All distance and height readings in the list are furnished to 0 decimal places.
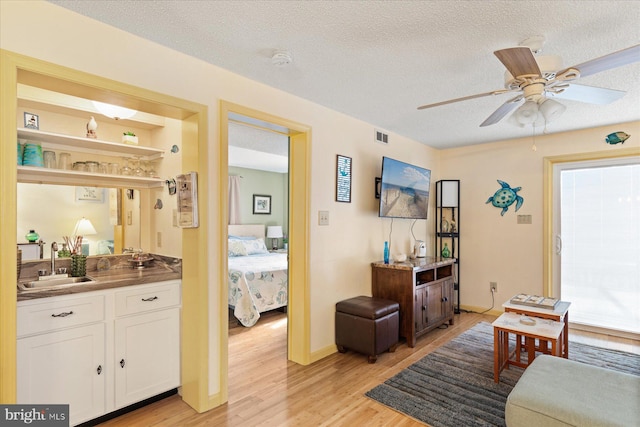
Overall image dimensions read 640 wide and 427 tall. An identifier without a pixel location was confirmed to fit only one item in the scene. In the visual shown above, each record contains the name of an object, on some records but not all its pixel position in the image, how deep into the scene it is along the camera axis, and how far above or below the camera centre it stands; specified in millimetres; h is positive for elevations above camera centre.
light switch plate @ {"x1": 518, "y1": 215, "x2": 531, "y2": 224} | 4363 -58
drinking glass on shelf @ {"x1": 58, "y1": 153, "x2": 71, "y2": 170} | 2430 +405
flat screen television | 3564 +283
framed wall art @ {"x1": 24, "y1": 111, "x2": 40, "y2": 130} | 2234 +640
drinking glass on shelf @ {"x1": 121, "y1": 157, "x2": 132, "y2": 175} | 2726 +372
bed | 4094 -908
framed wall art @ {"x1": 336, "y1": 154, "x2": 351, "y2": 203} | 3361 +368
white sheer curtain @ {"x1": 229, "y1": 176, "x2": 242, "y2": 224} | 6723 +332
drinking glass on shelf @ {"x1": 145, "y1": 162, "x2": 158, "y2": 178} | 2915 +394
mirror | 2473 +16
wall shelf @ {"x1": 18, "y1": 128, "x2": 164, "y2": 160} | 2242 +541
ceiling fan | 1624 +755
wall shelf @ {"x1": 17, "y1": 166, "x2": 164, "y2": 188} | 2275 +291
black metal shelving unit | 4867 -78
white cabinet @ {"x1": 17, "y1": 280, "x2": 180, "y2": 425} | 1812 -804
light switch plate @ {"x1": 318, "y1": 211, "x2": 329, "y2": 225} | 3175 -22
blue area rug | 2244 -1335
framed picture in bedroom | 7246 +248
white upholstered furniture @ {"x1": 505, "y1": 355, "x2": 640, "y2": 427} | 1508 -896
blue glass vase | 3773 -439
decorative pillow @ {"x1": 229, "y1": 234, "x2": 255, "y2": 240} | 6322 -427
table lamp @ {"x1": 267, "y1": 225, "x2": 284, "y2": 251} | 7277 -404
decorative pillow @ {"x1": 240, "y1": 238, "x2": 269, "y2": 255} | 5983 -570
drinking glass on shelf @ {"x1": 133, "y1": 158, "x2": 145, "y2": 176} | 2794 +385
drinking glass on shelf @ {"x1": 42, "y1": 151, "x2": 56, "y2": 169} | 2352 +404
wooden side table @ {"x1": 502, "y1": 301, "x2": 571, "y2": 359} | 2754 -824
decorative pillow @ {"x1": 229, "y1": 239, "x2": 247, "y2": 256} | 5691 -569
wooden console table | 3428 -821
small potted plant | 2760 +641
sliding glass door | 3729 -313
